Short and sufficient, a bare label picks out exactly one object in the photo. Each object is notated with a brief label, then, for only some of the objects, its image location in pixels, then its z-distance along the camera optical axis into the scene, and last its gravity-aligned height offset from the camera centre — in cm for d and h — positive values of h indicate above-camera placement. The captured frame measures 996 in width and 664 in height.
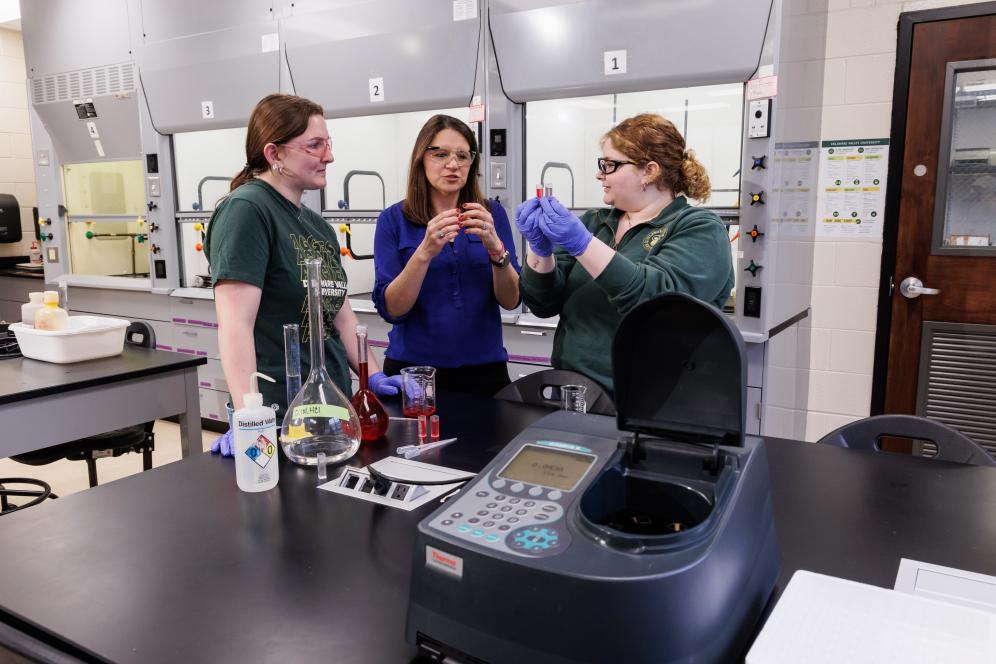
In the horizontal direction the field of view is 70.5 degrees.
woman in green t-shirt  157 -6
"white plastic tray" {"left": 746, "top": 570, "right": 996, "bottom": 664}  61 -37
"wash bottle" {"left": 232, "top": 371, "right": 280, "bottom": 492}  112 -35
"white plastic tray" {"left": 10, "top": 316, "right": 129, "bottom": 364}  258 -43
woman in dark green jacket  165 -5
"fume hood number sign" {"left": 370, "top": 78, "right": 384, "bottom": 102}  340 +64
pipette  129 -42
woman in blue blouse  203 -17
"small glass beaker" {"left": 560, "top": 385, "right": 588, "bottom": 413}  147 -36
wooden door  274 -4
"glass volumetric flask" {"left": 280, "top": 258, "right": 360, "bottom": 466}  126 -34
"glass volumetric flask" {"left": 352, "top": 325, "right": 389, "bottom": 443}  136 -36
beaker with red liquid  143 -33
